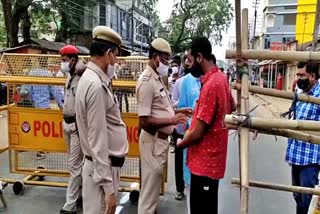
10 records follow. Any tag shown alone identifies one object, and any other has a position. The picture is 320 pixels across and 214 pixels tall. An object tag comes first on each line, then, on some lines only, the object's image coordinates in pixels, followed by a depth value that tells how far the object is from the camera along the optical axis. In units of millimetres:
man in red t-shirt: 3080
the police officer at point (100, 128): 2703
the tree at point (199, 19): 44469
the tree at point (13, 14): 20469
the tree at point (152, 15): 44938
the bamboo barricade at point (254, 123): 2018
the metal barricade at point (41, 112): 5039
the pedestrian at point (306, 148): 3465
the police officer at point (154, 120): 3789
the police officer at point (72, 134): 4684
